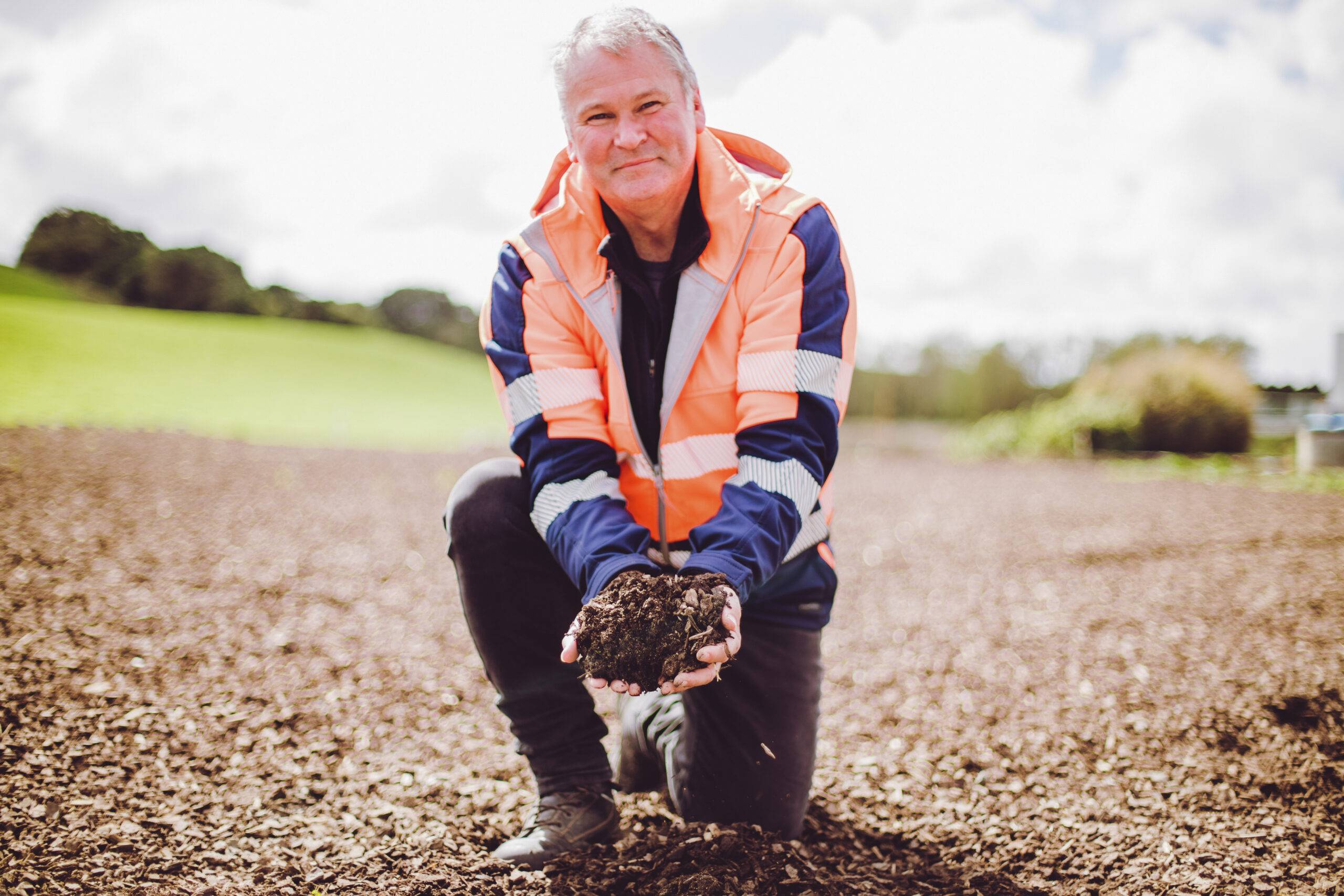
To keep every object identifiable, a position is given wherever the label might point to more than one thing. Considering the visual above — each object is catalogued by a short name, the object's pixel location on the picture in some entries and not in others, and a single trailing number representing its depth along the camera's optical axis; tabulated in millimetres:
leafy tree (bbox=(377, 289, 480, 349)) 46188
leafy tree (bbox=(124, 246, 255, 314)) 28344
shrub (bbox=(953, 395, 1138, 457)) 15008
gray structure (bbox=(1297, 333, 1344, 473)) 12016
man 2049
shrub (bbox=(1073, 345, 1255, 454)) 14992
